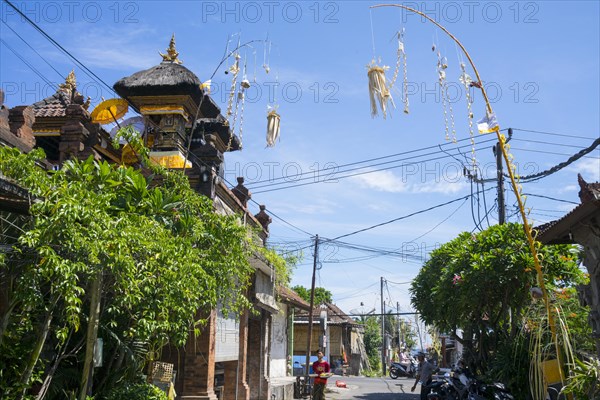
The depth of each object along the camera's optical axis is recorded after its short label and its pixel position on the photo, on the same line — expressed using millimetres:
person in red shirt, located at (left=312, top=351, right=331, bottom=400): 17469
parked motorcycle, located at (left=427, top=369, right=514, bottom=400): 12586
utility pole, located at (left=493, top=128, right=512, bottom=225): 19219
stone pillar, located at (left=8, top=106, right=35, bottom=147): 9445
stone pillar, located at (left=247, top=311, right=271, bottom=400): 18656
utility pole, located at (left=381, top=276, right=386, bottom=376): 51594
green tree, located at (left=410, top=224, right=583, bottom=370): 14266
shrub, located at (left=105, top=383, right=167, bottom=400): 8773
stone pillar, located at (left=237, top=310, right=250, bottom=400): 16203
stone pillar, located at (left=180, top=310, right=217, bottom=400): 12555
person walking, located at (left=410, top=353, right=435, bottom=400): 17516
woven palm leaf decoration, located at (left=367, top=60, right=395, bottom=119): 7621
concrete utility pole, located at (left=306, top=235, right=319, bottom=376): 26172
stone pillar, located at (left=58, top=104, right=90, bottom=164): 10891
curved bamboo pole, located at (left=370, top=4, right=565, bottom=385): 7410
